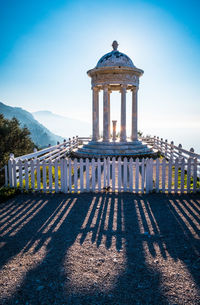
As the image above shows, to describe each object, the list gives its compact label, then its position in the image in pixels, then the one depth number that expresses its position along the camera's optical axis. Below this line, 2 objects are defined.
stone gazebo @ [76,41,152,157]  14.11
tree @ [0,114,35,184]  28.43
